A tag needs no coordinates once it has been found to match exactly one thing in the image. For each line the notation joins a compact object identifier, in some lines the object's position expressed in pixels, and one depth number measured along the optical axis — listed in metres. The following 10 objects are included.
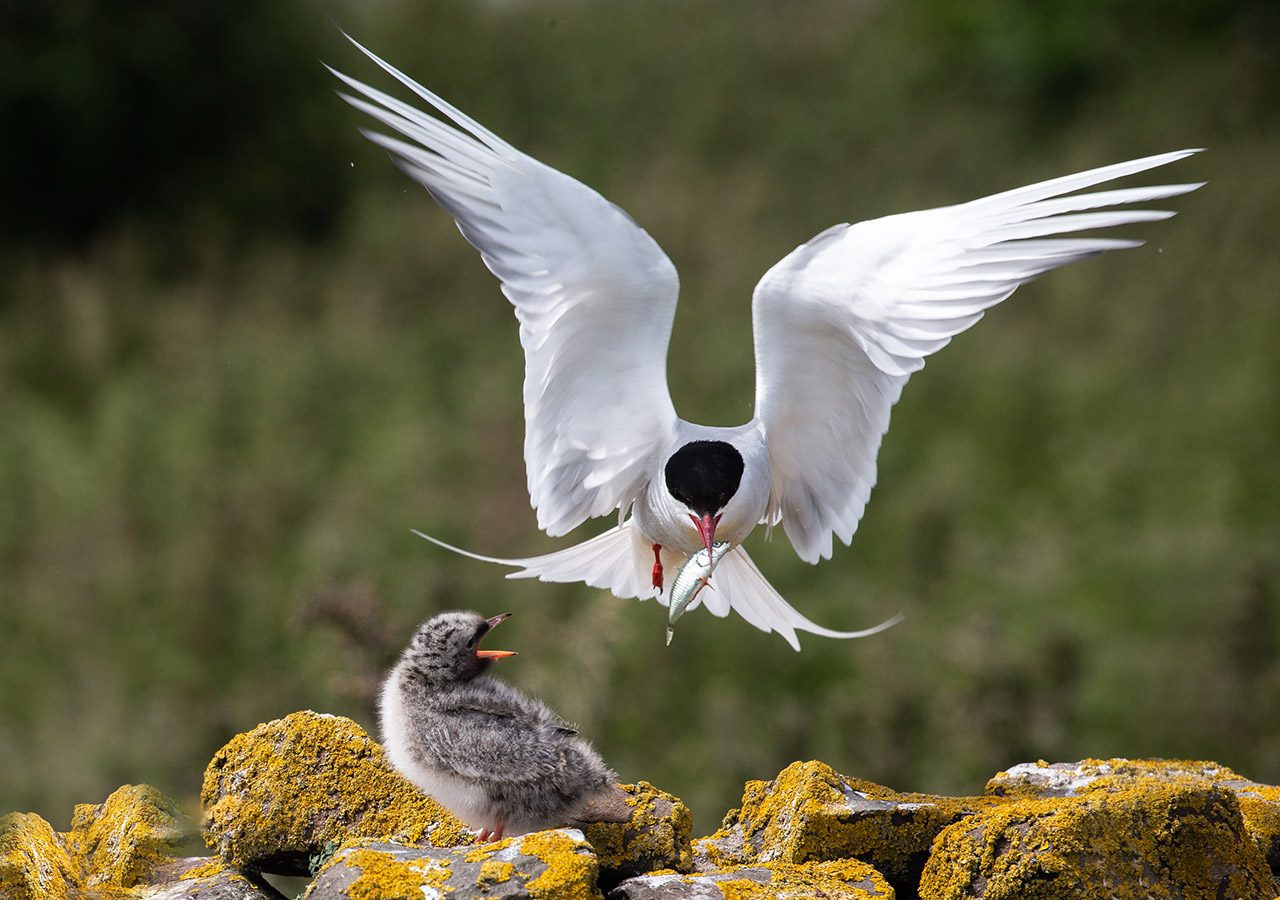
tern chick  7.65
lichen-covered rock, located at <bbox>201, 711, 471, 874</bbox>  7.64
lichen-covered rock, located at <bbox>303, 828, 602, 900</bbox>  6.30
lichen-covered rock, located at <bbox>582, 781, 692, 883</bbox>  7.41
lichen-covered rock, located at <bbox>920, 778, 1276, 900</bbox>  6.80
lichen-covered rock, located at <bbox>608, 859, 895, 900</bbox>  6.84
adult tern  9.01
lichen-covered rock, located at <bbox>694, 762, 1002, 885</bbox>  7.57
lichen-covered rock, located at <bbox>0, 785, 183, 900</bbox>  7.00
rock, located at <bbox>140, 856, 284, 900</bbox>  7.47
